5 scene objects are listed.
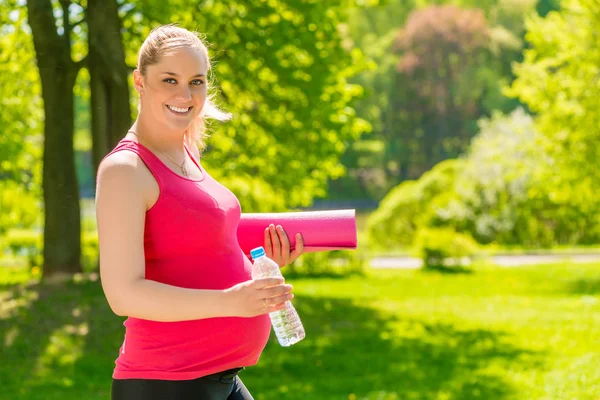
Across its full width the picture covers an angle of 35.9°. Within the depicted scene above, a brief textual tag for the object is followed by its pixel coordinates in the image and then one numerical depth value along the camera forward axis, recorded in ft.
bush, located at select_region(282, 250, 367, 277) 67.21
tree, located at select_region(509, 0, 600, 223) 58.54
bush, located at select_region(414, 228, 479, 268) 69.36
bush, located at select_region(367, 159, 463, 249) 94.73
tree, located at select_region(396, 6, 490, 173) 182.09
